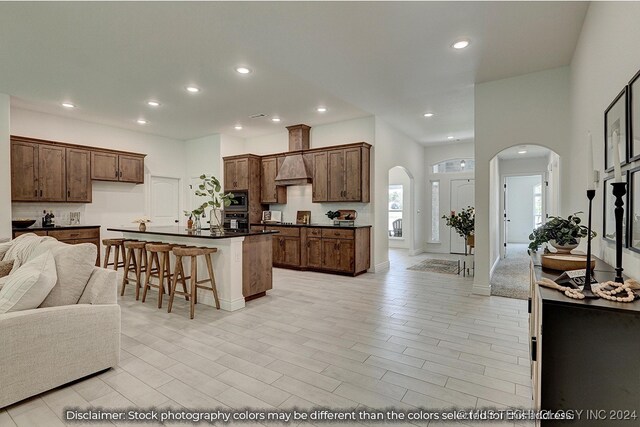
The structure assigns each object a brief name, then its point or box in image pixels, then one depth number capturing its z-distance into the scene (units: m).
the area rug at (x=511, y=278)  4.78
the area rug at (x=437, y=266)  6.44
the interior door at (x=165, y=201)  7.82
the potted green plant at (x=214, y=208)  4.32
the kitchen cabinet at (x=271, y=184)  7.33
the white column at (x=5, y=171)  4.81
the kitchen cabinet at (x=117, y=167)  6.53
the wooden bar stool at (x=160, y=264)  4.02
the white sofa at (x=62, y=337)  2.00
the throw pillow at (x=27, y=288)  2.09
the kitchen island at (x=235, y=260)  3.97
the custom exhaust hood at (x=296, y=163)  6.74
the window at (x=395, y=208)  10.34
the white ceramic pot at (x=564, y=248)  2.42
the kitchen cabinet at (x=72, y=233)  5.43
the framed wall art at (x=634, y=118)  1.72
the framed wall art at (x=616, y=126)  1.92
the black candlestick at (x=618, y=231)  1.52
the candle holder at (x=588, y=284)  1.41
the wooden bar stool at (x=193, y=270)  3.72
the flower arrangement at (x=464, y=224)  6.00
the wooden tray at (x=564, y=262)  2.01
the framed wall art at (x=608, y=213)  2.15
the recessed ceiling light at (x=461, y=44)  3.44
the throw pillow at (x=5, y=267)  3.09
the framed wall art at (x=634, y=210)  1.71
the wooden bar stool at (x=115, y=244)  4.82
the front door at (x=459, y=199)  8.80
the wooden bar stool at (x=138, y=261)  4.43
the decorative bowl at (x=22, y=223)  5.33
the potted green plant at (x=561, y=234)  2.40
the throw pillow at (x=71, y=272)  2.36
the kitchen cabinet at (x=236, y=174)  7.37
